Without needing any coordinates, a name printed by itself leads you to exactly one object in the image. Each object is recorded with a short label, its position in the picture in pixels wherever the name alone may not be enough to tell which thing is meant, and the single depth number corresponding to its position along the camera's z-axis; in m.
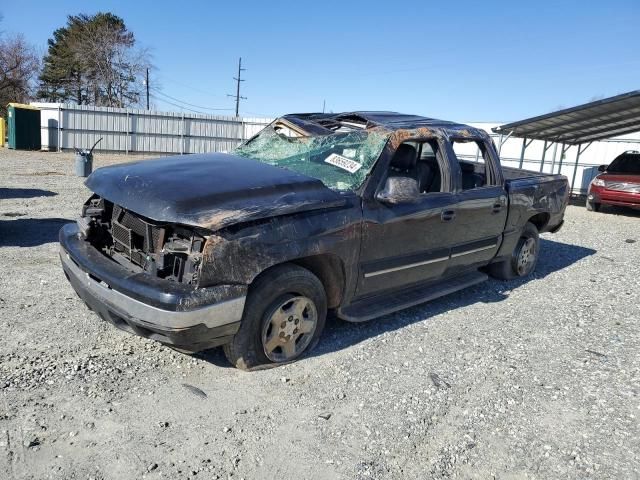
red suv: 13.07
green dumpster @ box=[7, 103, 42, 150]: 23.72
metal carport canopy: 12.62
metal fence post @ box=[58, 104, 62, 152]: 24.48
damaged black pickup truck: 3.08
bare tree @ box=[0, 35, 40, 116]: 43.84
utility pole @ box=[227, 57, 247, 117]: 57.06
